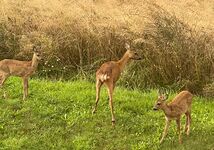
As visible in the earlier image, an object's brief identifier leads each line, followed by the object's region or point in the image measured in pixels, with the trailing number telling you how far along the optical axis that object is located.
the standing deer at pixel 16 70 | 21.39
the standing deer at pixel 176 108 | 17.59
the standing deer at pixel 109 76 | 19.05
